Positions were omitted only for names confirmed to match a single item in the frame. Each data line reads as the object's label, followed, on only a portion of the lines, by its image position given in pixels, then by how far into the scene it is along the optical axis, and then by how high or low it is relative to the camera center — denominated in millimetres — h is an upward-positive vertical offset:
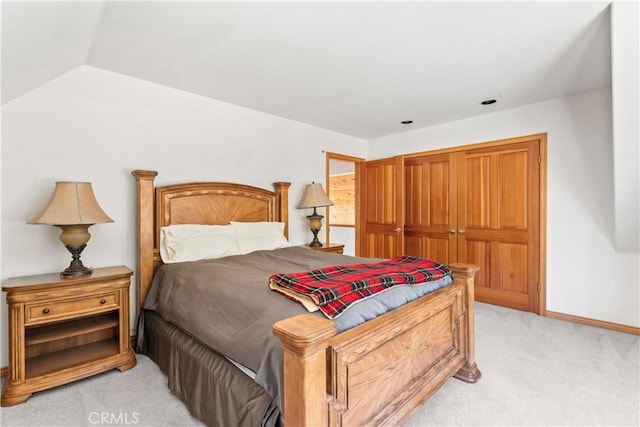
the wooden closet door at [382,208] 4633 +91
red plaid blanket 1397 -348
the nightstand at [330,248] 3781 -414
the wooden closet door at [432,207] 4125 +98
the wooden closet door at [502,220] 3502 -73
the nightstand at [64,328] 1910 -794
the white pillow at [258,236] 3086 -223
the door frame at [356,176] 4535 +594
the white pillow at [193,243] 2701 -257
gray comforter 1350 -474
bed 1066 -700
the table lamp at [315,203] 3898 +142
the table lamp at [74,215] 2072 -4
